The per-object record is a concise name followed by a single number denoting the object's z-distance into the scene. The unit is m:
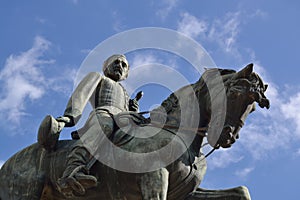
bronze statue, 10.01
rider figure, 9.90
